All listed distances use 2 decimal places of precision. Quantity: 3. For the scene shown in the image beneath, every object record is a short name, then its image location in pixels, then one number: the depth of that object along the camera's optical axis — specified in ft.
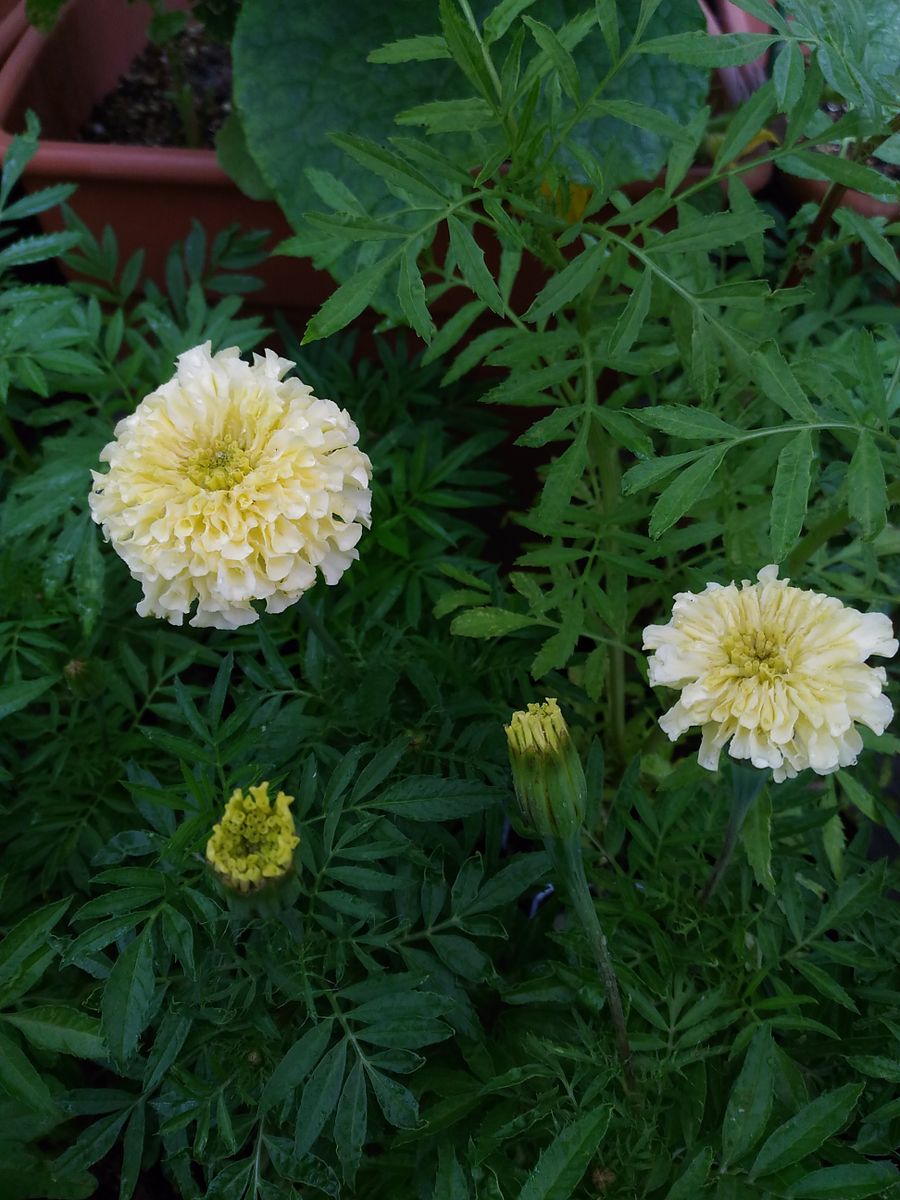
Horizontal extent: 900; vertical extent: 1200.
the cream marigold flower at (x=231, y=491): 1.64
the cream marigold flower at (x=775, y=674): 1.45
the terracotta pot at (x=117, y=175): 3.20
